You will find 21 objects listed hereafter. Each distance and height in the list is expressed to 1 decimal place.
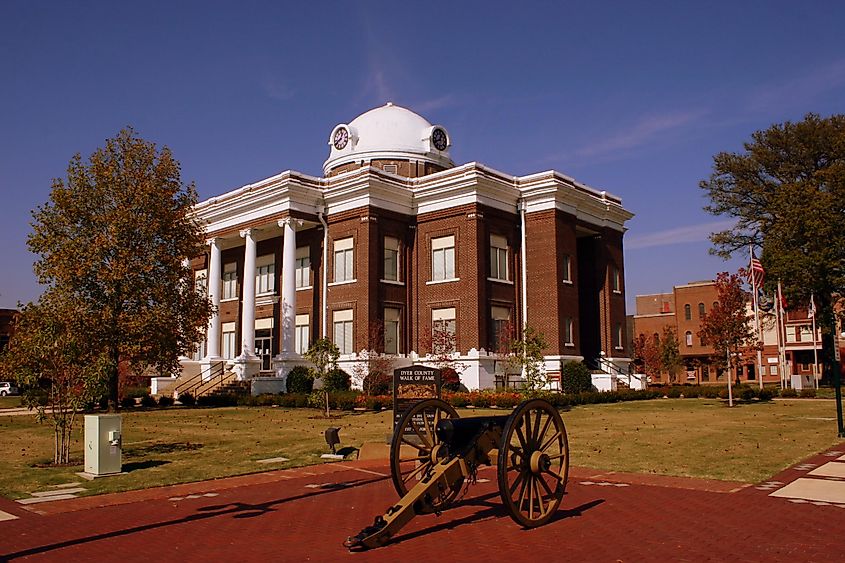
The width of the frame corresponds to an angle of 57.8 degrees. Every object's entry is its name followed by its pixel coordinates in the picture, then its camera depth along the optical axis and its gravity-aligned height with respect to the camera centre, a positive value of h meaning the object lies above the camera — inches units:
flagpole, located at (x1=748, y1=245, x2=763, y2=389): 1679.4 +143.5
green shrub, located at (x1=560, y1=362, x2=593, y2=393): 1451.8 -34.6
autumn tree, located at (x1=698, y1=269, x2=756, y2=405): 1221.1 +54.1
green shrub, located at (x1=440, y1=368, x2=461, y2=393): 1393.9 -32.4
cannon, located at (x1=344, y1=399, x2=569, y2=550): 320.5 -45.4
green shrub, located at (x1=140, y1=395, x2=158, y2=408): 1453.6 -65.0
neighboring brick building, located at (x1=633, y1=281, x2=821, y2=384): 2965.1 +104.8
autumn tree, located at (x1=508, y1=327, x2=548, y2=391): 1073.6 +8.9
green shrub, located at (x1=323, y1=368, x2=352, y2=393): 1411.2 -30.8
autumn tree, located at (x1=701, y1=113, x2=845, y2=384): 1553.9 +473.3
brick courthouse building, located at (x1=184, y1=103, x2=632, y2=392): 1494.8 +198.6
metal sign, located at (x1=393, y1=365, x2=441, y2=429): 562.3 -14.3
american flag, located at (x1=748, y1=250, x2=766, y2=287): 1673.2 +180.6
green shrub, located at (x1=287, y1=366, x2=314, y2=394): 1459.2 -33.1
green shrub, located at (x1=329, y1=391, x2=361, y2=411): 1182.3 -57.3
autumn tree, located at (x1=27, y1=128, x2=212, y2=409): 1191.6 +183.2
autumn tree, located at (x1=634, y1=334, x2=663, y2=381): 1801.2 +3.9
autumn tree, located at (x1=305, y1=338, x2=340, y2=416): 1131.9 +16.5
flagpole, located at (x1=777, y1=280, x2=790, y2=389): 1999.0 +27.7
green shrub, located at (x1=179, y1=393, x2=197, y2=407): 1418.6 -62.2
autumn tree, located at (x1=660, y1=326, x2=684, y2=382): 2429.9 +7.5
